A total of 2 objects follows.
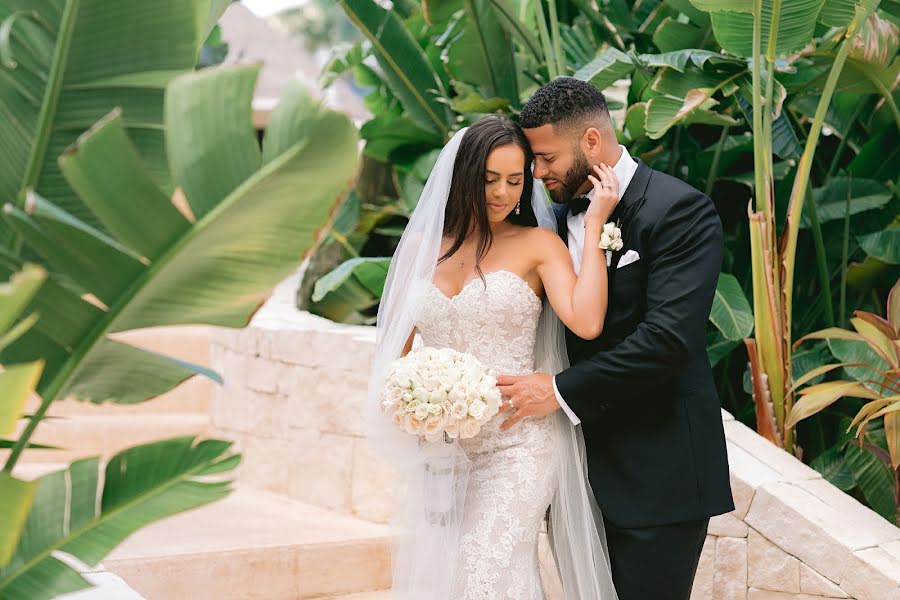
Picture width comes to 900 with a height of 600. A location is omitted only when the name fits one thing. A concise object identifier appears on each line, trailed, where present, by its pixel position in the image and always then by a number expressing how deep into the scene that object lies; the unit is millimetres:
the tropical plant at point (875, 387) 3770
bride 2920
